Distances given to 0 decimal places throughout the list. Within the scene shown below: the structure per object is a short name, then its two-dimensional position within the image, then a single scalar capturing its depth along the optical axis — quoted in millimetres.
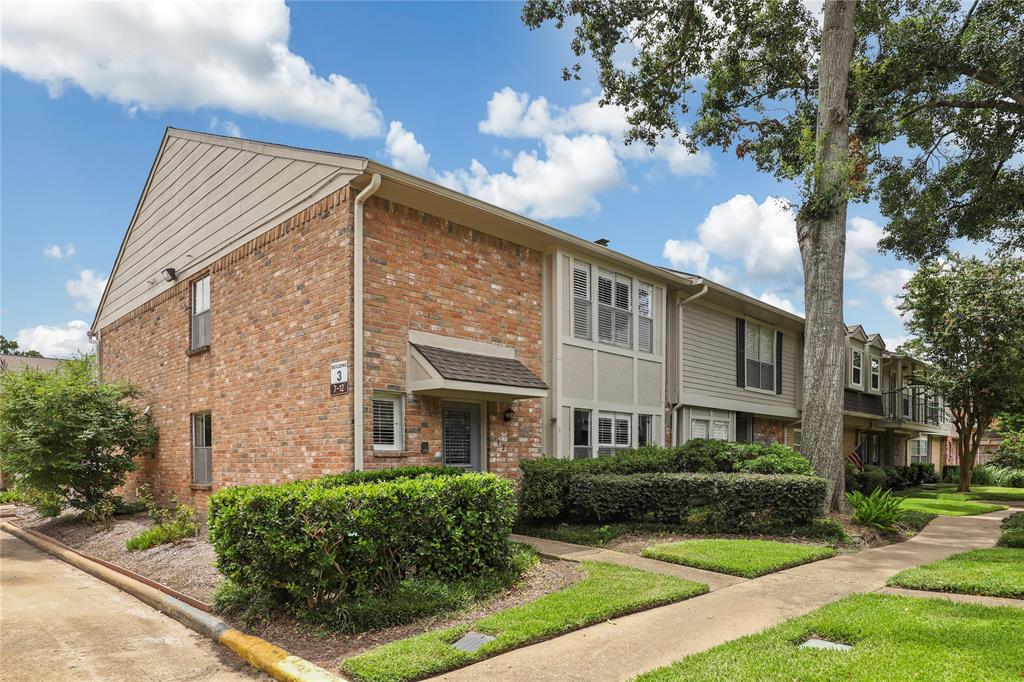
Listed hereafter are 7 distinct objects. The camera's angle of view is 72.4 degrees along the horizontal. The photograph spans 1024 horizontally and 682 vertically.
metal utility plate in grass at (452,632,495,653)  5534
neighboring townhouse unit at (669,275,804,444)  16734
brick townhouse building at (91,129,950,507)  10148
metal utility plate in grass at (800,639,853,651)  5277
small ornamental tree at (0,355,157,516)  13734
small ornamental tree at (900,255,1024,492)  21328
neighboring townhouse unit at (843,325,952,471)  26984
